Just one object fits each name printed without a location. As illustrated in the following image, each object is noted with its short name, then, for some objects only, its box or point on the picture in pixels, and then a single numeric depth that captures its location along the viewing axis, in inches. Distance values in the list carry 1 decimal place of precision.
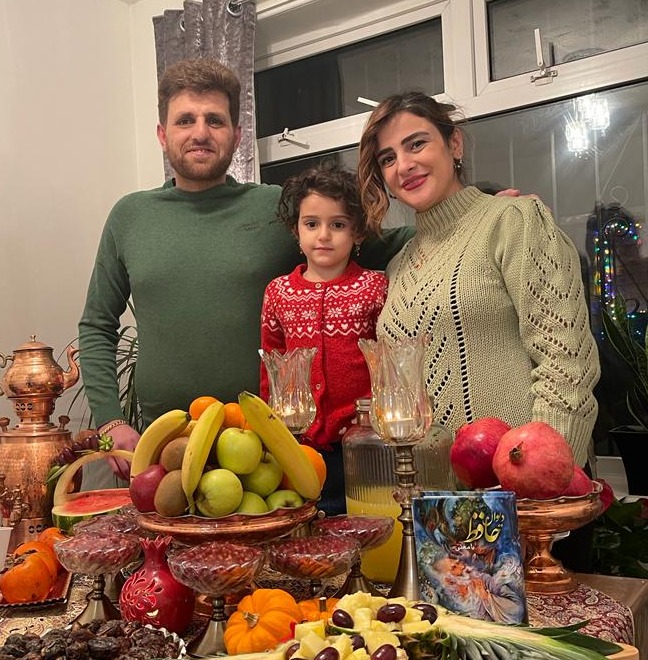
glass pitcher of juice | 46.3
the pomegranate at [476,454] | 43.5
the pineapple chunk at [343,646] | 26.8
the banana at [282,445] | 40.5
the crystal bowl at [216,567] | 34.7
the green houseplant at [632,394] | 87.5
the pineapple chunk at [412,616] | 29.5
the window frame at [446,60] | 101.9
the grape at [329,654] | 26.3
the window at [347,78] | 120.3
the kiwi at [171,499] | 39.2
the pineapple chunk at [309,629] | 28.6
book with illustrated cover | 34.5
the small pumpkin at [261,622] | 33.3
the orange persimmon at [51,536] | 50.6
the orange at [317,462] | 45.4
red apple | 40.9
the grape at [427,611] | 29.8
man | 82.4
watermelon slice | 53.5
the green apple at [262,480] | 41.4
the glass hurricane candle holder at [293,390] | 51.8
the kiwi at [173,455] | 41.4
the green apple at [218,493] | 38.7
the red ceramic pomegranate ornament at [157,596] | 37.7
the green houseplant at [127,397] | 112.9
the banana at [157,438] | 43.3
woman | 56.6
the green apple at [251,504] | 39.8
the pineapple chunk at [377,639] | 27.4
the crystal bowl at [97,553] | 39.4
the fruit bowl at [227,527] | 38.5
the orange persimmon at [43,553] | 45.6
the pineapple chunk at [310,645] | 27.3
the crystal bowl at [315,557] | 37.9
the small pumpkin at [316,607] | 33.6
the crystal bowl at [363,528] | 41.1
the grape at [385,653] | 26.5
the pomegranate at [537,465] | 40.6
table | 39.2
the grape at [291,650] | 28.1
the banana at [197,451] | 38.6
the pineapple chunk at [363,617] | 28.8
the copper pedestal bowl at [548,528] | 40.6
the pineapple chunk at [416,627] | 28.6
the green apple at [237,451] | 40.2
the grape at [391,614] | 29.4
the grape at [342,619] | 29.0
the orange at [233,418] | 45.1
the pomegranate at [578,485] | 42.2
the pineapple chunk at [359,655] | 26.7
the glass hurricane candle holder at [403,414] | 40.6
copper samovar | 61.9
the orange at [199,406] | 50.8
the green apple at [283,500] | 40.8
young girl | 68.2
